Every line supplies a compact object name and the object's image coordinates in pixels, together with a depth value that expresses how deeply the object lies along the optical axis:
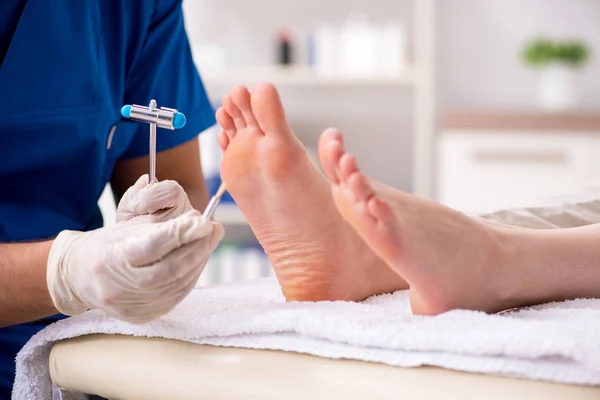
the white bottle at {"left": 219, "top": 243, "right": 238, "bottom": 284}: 2.99
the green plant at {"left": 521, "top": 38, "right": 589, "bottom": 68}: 2.94
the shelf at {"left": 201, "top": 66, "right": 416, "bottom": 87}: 2.92
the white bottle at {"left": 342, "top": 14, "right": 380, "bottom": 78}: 2.96
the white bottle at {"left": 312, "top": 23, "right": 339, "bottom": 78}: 3.00
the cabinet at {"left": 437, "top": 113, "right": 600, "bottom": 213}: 2.68
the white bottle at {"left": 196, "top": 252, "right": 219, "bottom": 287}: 3.02
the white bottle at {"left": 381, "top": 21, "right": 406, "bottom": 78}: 2.95
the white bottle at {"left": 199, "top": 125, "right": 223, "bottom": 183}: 2.99
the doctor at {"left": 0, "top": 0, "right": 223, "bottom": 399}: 0.70
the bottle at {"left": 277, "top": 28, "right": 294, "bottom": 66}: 3.09
